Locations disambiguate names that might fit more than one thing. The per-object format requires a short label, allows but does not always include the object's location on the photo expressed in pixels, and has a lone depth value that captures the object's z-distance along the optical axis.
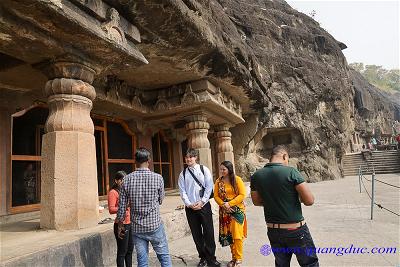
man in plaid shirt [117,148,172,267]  2.56
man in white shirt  3.46
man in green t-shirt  2.30
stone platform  2.41
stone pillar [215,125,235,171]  9.01
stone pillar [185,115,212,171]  6.83
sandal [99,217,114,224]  3.71
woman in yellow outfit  3.37
